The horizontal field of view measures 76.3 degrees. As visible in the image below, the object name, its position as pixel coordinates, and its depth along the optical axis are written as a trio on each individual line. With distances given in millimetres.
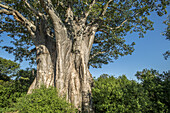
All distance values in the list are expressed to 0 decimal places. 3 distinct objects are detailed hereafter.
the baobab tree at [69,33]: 5958
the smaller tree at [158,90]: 4457
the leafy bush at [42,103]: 4086
